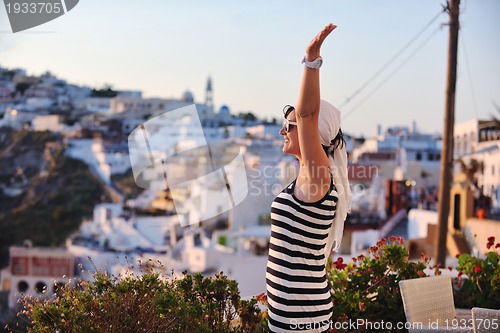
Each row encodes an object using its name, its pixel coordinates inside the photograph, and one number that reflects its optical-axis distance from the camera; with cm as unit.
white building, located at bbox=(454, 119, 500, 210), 2322
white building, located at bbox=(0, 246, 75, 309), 4847
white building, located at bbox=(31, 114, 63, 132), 7725
